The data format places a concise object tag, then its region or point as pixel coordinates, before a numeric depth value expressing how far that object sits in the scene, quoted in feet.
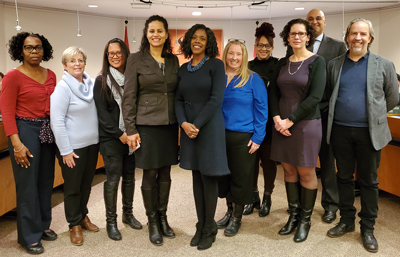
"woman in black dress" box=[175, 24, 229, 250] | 7.84
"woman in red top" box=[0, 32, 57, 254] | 7.99
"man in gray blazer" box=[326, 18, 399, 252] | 8.20
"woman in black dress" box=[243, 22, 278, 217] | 10.03
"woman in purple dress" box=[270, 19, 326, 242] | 8.29
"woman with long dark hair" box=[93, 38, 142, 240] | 8.70
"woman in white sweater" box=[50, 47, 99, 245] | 8.19
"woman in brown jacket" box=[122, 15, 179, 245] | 8.18
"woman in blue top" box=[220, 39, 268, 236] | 8.64
